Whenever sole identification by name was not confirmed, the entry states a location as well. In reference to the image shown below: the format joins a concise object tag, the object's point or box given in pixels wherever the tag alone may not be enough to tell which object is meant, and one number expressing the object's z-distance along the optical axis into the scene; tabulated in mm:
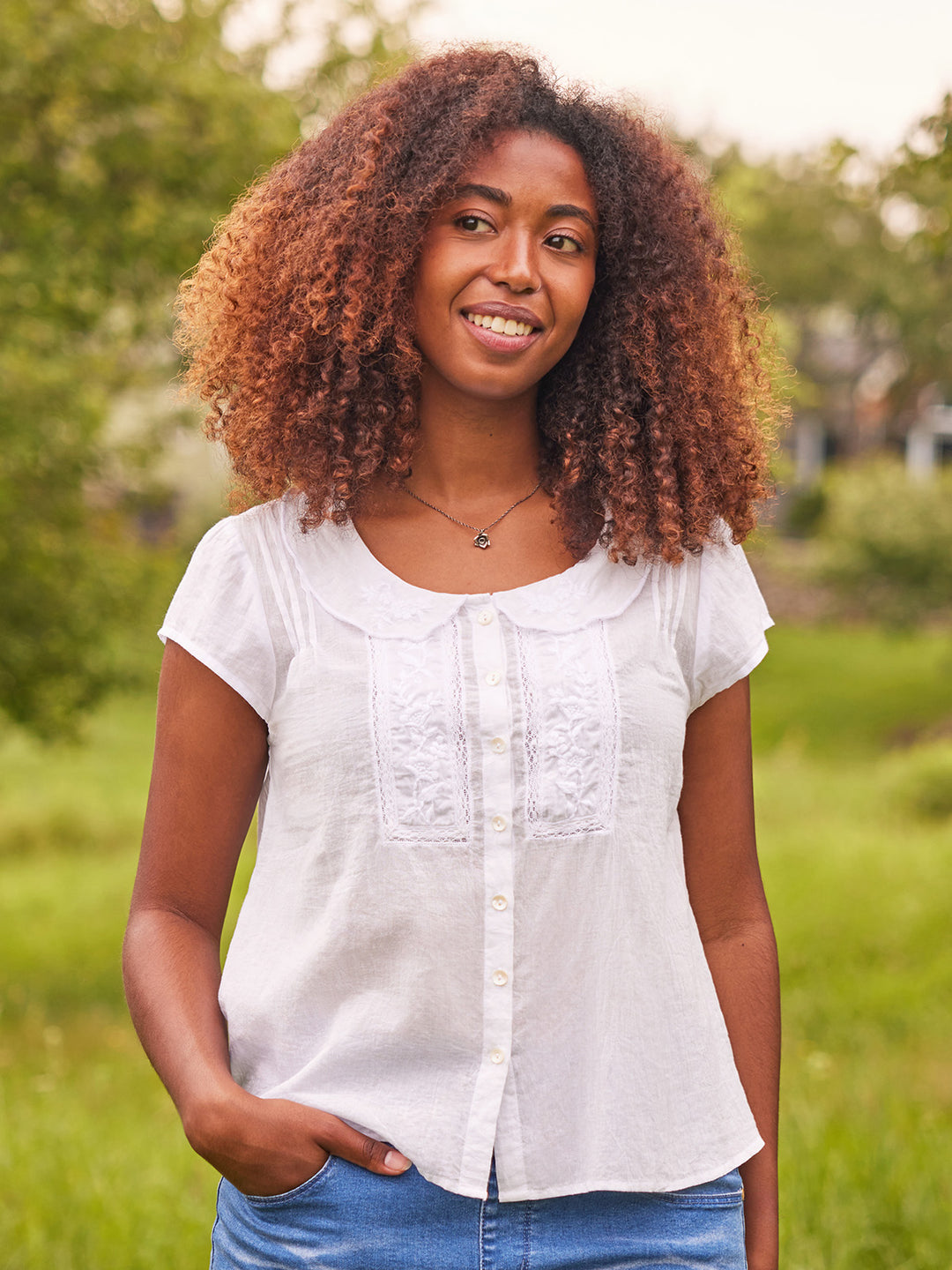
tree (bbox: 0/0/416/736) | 6805
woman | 1610
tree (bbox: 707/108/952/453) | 28984
